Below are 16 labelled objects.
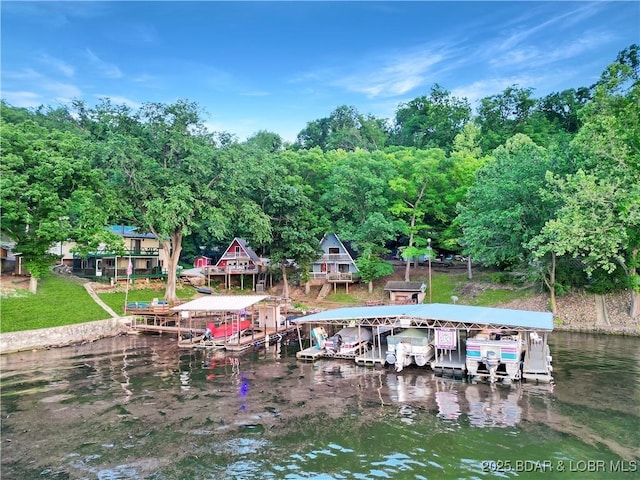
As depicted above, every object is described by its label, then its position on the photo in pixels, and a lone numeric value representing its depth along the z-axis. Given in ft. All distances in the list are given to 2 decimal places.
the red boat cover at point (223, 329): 103.87
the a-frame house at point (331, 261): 163.53
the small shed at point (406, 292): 142.56
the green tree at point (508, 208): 122.93
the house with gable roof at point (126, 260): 156.04
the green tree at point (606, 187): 101.71
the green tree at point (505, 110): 236.63
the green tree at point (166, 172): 127.95
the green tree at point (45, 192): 106.32
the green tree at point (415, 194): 156.76
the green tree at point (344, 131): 274.57
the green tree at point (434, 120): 255.70
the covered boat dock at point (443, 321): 73.36
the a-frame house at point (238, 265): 165.07
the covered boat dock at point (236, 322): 100.07
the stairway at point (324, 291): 155.53
